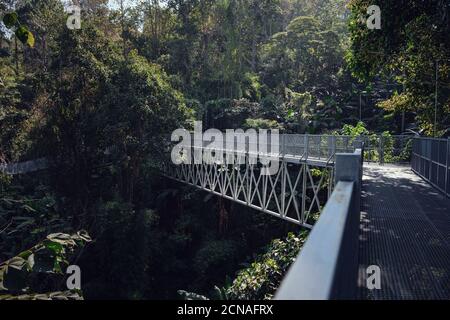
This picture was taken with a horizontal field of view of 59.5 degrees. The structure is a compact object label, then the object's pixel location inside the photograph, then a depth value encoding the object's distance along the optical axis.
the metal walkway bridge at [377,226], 1.67
